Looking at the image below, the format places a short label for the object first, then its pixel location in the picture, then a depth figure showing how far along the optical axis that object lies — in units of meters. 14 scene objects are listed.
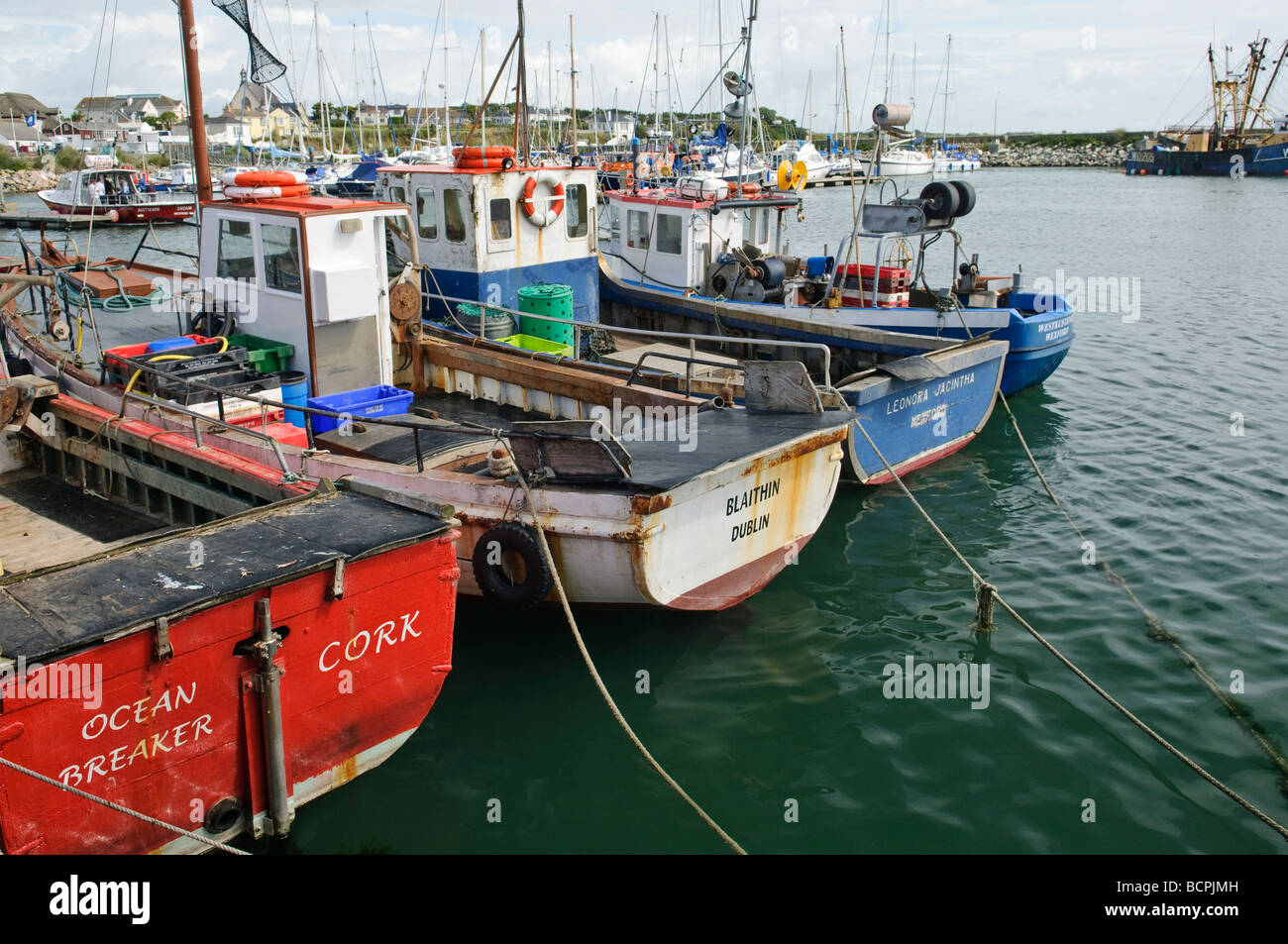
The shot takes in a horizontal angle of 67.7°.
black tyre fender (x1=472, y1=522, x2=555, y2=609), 7.30
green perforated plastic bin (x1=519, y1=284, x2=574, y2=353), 12.62
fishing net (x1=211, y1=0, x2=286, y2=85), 15.96
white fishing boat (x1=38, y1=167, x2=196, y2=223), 44.81
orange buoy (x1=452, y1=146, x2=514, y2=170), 12.98
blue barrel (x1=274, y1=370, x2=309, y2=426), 9.30
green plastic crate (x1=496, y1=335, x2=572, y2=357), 11.70
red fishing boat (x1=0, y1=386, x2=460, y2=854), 4.43
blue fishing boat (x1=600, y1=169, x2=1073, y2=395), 14.12
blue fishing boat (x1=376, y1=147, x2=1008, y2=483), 11.99
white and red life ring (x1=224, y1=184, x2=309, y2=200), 10.11
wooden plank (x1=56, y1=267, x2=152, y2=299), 11.50
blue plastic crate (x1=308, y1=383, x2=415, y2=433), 8.93
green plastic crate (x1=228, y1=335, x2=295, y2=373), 9.48
